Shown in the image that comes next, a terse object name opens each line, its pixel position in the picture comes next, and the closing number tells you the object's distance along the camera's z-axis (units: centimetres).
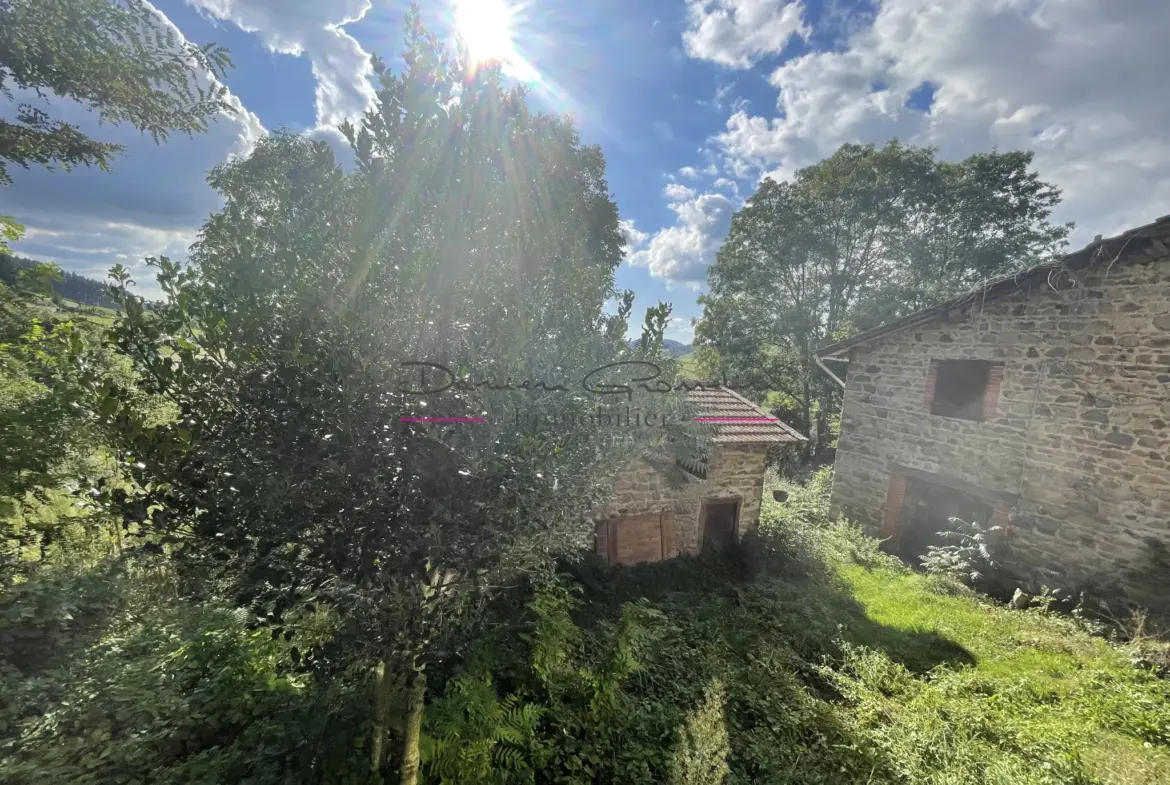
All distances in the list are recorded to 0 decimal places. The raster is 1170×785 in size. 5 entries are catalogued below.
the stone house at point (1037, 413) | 670
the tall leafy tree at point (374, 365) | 230
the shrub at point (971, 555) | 803
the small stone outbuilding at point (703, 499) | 727
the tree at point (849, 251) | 1688
